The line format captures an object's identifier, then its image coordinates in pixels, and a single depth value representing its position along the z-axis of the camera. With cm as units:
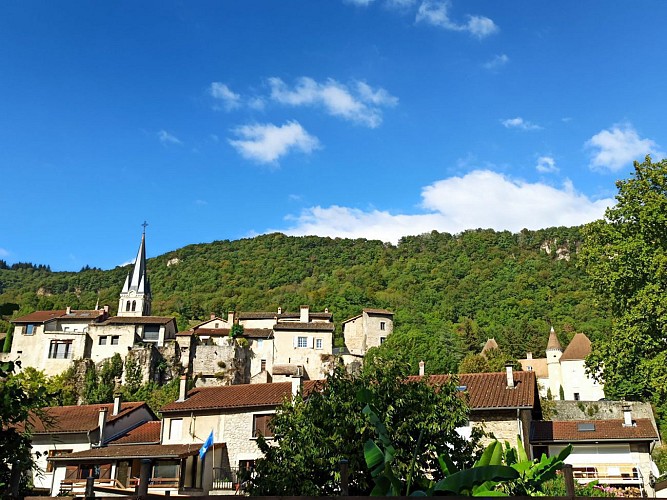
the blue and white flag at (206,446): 2997
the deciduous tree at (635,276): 2334
